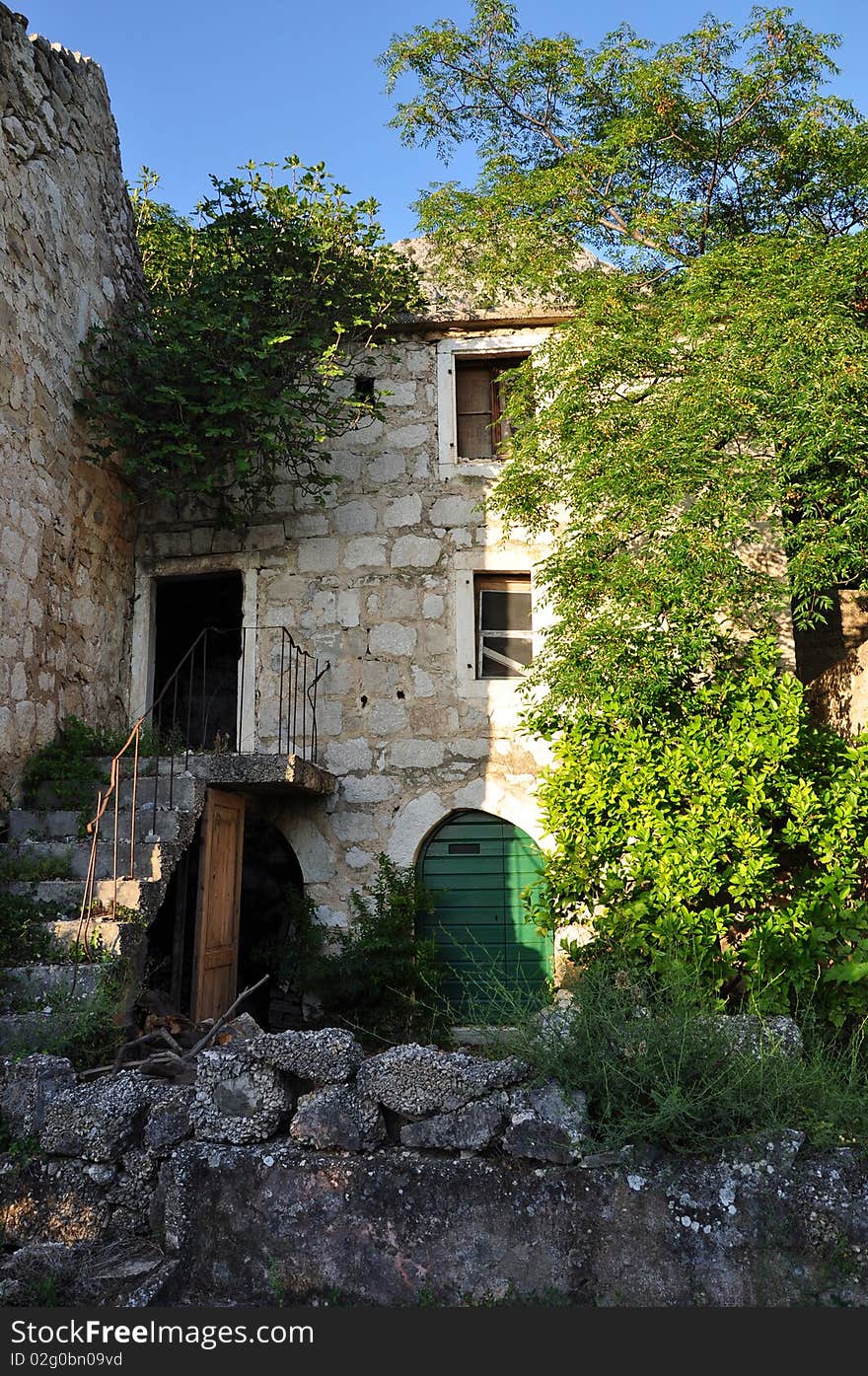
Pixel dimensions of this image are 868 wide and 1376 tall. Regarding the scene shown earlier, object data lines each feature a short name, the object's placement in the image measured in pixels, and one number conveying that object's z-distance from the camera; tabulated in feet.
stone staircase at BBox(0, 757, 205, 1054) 16.55
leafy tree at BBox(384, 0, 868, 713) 23.36
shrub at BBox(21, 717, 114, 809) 21.99
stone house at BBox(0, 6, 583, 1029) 24.00
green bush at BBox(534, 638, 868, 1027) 21.02
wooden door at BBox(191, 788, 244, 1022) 22.99
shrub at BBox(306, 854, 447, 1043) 24.58
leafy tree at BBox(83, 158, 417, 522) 25.59
